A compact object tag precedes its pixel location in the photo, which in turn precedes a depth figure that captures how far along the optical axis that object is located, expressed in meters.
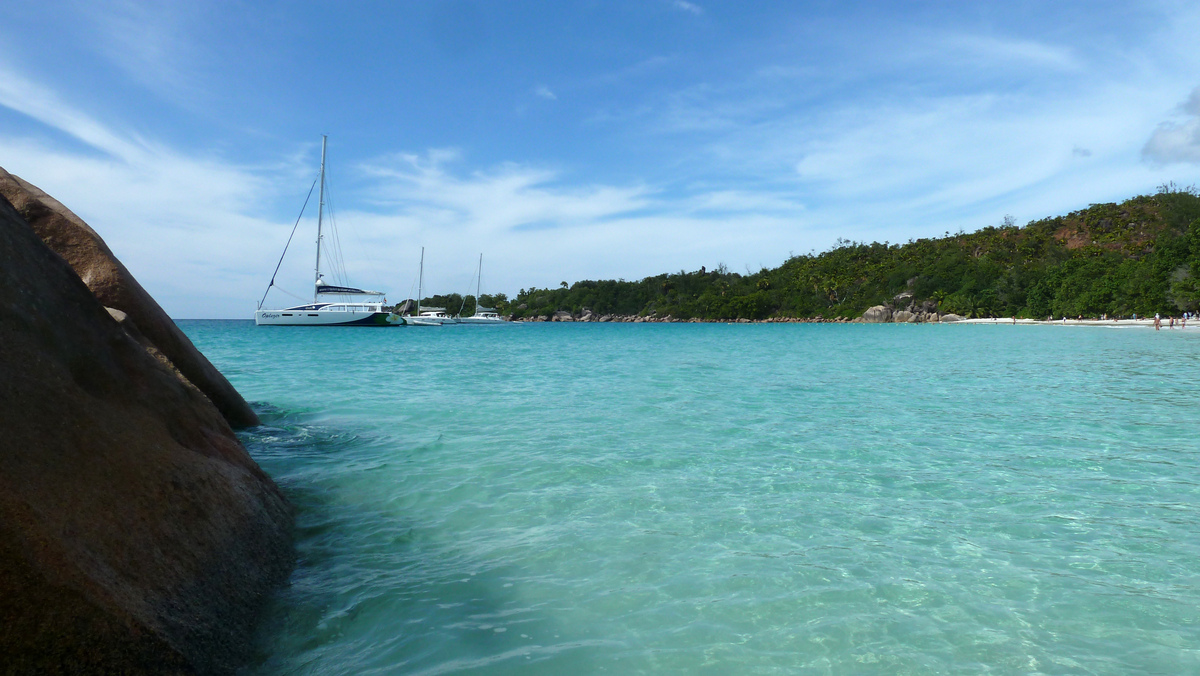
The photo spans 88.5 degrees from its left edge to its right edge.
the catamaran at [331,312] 63.91
